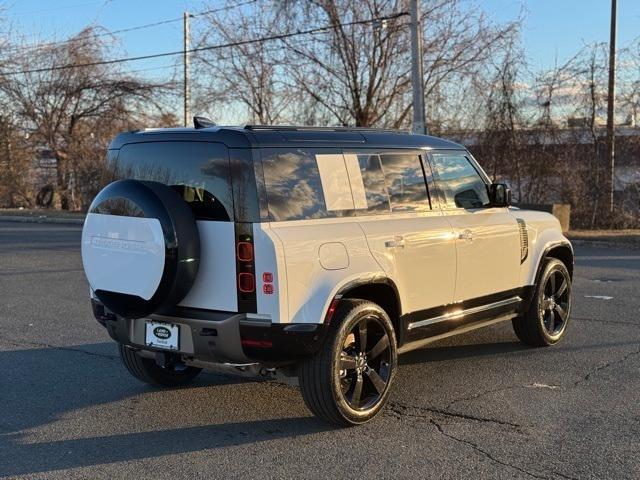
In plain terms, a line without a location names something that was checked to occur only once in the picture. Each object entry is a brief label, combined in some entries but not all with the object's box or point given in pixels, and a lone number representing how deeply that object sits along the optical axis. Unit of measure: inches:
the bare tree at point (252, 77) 961.4
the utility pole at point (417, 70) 695.7
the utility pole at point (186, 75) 1085.8
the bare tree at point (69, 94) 1323.8
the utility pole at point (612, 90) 752.3
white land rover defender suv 169.3
